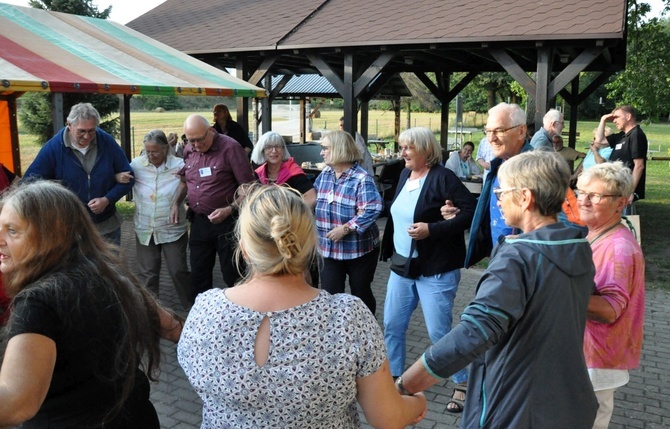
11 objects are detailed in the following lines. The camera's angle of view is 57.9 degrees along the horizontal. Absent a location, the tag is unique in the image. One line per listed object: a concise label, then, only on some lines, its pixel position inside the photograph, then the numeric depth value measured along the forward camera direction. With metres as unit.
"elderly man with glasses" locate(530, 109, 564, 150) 5.64
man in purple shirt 5.06
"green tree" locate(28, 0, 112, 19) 17.66
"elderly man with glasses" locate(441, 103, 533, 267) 3.28
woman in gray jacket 1.87
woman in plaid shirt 4.27
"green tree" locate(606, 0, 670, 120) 14.91
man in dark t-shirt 7.62
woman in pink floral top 2.49
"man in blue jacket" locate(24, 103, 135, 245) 4.89
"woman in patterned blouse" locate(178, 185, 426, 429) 1.60
